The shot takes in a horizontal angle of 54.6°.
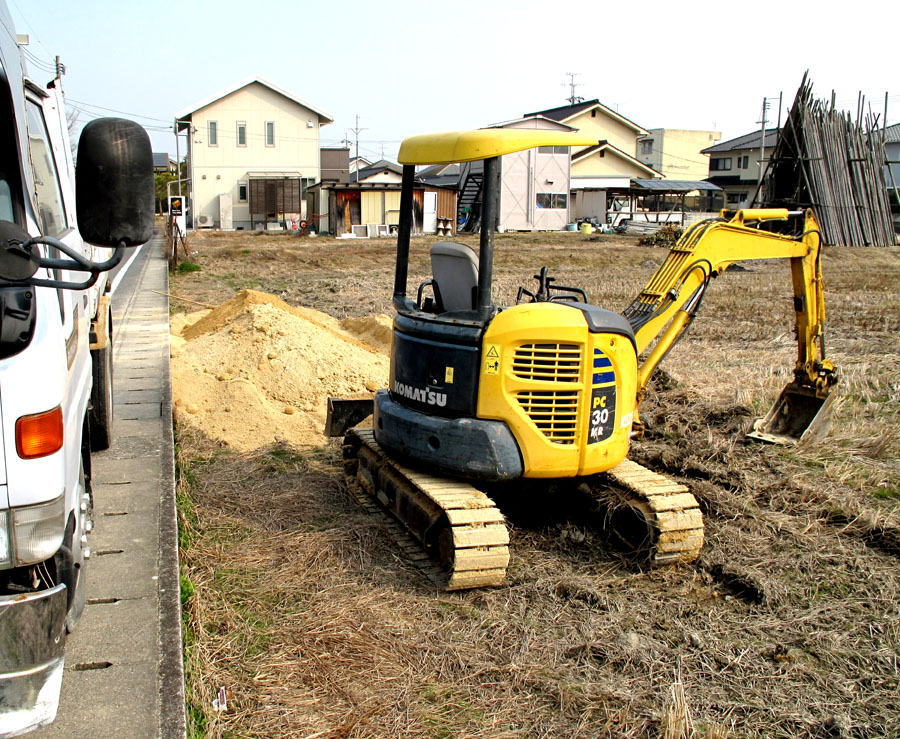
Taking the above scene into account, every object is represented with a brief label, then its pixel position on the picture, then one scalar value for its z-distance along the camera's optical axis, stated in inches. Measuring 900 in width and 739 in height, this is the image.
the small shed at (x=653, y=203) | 1861.5
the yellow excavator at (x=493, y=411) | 193.2
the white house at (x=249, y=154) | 1721.2
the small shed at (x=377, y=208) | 1558.8
